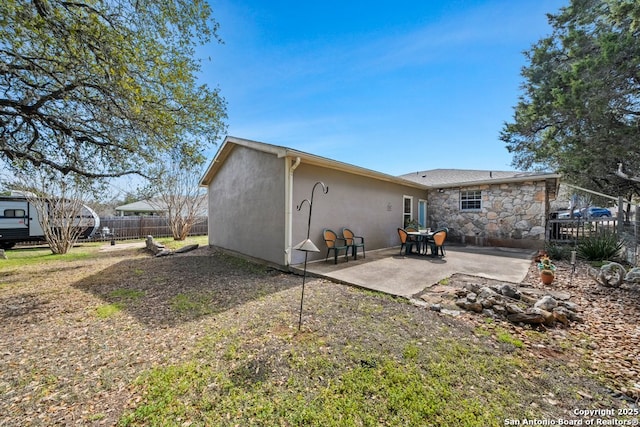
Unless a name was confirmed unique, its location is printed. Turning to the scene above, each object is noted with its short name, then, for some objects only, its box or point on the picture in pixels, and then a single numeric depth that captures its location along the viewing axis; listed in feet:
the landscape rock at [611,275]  15.24
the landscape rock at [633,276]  15.24
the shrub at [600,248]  22.95
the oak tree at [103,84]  12.85
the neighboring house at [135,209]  84.15
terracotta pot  15.87
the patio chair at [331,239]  22.70
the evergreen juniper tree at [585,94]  27.35
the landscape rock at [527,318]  10.72
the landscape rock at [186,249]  32.82
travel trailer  37.86
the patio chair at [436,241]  24.53
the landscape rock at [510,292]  13.37
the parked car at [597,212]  91.09
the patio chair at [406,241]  26.76
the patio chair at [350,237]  23.70
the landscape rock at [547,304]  11.69
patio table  25.43
